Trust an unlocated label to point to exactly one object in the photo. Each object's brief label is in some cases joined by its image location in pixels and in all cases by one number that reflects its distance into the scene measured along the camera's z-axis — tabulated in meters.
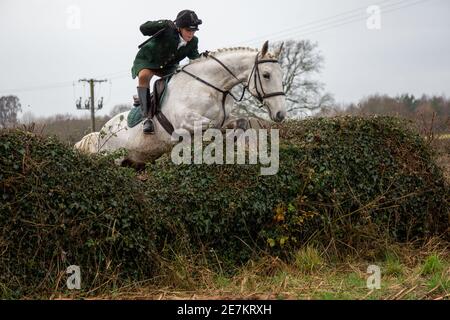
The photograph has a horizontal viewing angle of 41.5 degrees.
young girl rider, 9.75
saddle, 10.00
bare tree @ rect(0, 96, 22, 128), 15.28
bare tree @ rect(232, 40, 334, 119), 40.28
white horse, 9.38
